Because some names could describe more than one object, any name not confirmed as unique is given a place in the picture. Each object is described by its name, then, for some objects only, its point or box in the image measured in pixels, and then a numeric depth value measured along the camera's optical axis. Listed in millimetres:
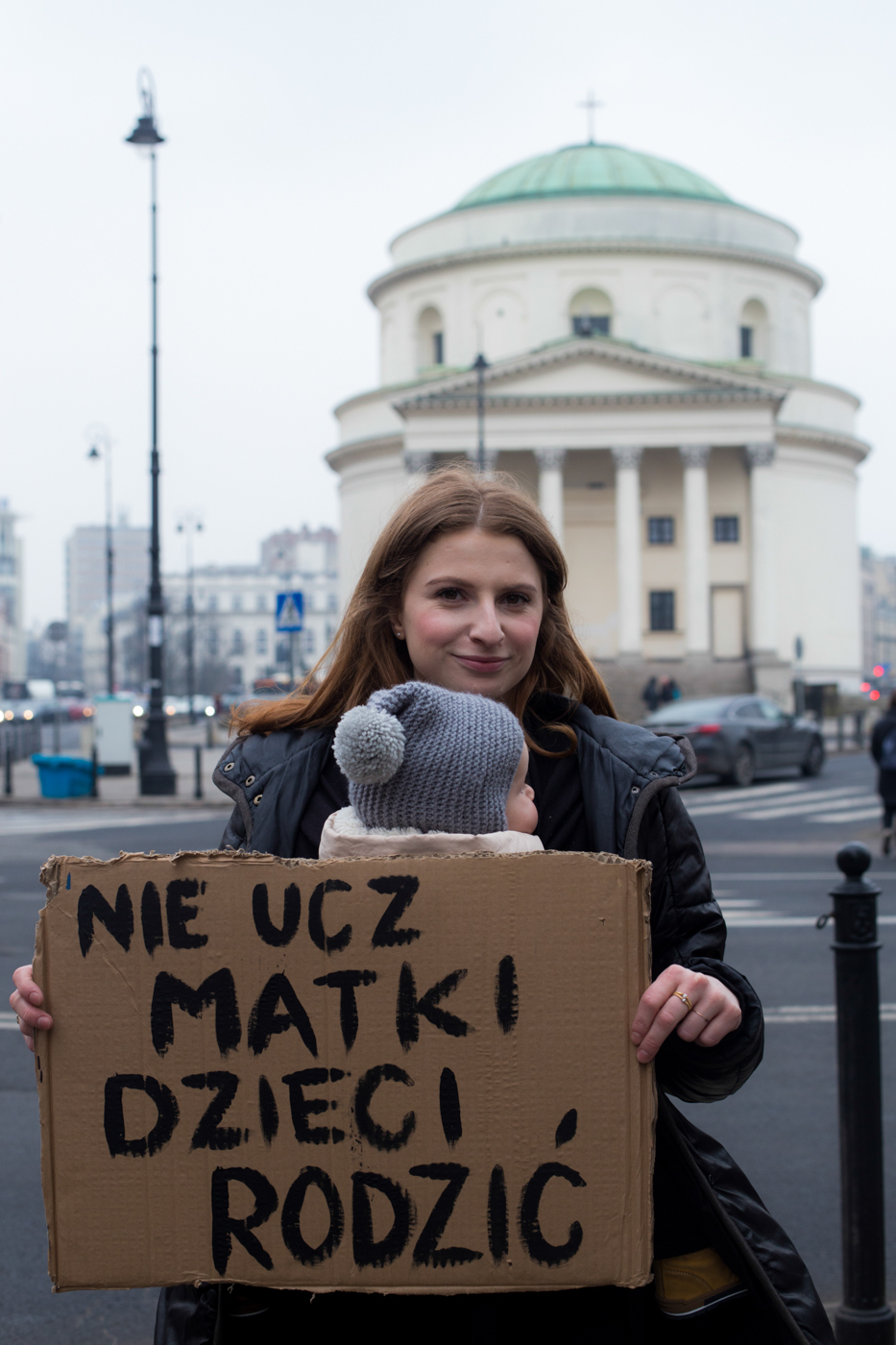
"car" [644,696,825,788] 23609
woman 2174
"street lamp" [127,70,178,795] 23312
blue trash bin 22969
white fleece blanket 2066
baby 2029
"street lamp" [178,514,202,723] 65062
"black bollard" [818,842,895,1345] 3611
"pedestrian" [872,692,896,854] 14148
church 58656
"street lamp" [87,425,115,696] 47031
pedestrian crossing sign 21453
